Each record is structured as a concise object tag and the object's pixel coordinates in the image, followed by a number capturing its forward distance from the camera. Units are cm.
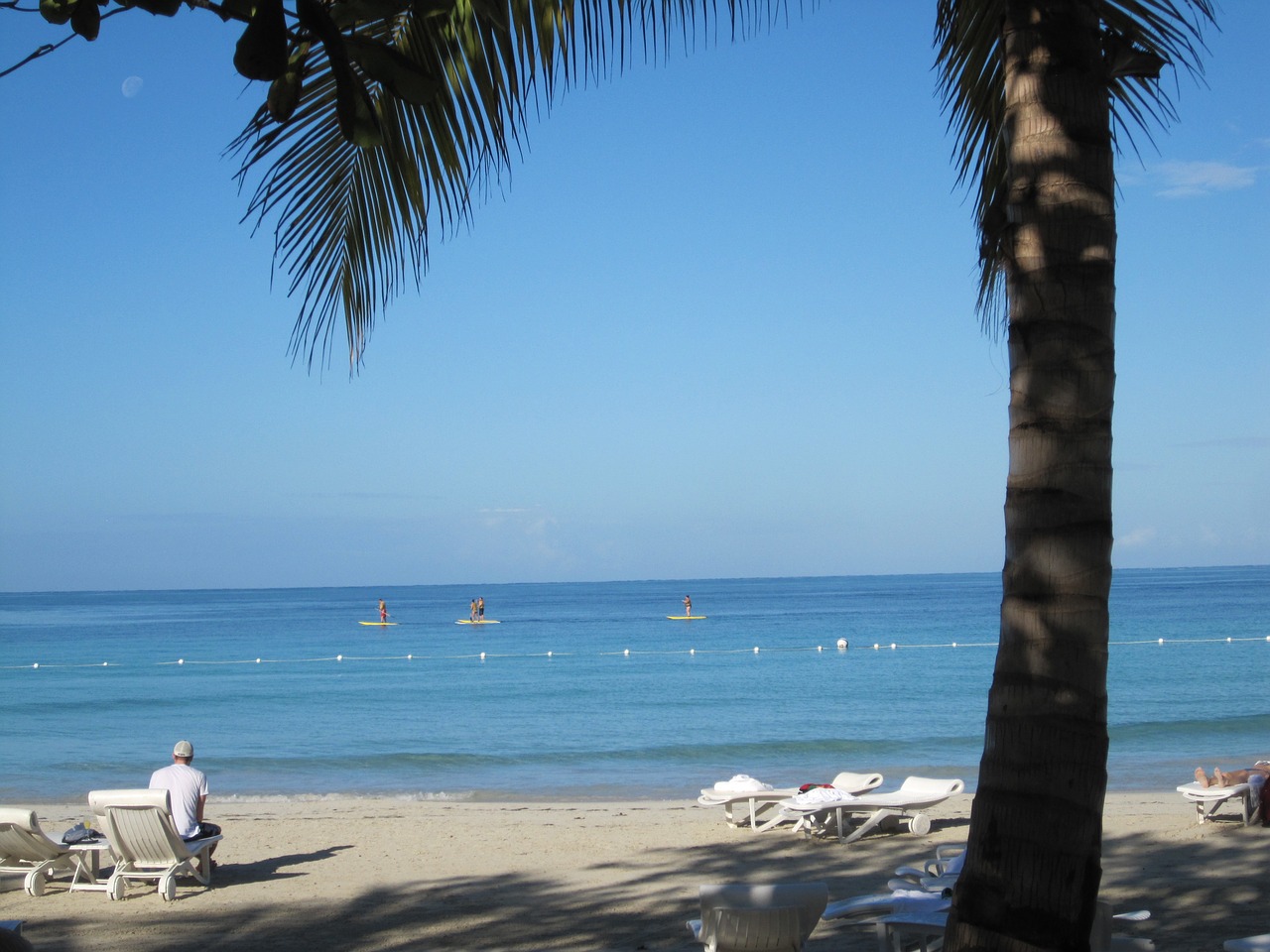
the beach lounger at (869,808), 1021
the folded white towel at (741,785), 1129
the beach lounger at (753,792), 1112
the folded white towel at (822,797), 1025
